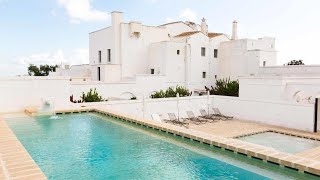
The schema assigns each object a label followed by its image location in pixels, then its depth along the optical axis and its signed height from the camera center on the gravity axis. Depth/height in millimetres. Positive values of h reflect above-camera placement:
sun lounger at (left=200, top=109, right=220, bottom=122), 19062 -2478
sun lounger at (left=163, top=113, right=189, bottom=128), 17609 -2591
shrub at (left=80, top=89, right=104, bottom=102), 19141 -1199
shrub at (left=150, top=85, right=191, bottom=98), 23289 -1120
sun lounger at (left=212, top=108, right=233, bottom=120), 19456 -2411
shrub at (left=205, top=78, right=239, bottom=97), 26000 -828
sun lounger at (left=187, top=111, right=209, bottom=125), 18422 -2570
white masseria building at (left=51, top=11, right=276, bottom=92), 28156 +2688
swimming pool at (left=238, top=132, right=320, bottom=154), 12469 -2907
